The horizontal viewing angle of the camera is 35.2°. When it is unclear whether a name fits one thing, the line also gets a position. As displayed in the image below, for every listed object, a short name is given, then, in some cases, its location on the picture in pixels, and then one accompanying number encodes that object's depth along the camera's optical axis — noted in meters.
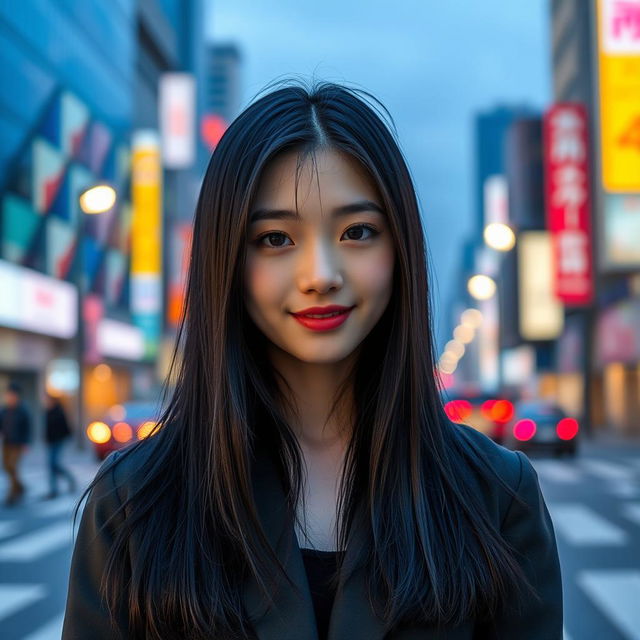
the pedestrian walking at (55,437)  14.84
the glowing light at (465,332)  81.50
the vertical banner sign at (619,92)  23.59
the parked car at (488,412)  22.34
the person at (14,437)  14.30
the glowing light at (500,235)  22.84
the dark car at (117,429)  20.12
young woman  1.79
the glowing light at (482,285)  27.50
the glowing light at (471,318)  74.68
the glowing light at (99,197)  19.62
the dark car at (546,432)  22.80
